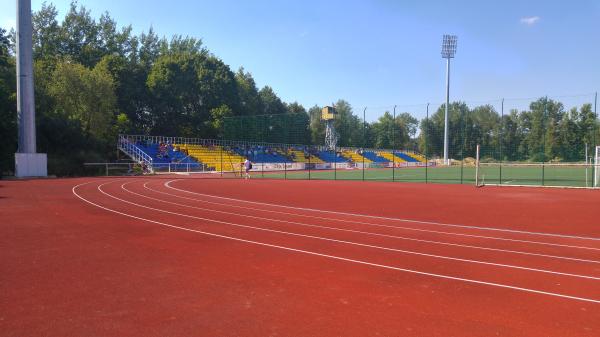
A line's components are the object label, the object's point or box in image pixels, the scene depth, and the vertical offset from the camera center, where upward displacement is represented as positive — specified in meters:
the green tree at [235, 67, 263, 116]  75.88 +11.09
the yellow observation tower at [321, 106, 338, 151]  66.69 +4.67
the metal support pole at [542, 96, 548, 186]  27.79 +1.22
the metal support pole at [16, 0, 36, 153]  29.77 +4.68
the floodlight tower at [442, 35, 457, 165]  67.40 +17.11
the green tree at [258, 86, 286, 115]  84.29 +10.30
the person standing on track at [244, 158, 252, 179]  33.47 -0.95
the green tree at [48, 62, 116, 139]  41.88 +5.67
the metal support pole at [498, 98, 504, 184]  28.72 +1.91
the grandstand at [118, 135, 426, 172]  43.81 -0.13
